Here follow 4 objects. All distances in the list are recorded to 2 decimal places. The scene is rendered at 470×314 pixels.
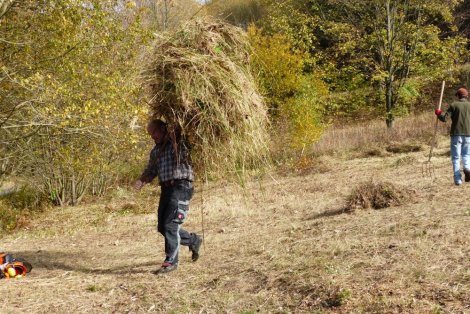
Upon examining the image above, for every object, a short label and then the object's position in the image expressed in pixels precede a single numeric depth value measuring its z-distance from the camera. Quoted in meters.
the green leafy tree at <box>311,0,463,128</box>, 21.17
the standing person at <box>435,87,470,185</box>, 9.14
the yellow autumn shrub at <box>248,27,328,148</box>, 16.83
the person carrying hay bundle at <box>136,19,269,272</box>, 5.32
